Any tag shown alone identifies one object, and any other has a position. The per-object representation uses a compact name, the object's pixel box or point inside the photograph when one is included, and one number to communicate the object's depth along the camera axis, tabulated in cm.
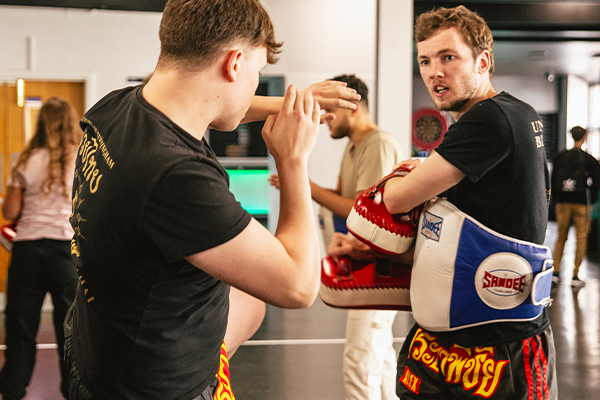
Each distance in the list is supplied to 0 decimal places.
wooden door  509
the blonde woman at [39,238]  272
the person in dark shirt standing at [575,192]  635
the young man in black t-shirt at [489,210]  131
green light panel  549
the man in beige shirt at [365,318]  236
